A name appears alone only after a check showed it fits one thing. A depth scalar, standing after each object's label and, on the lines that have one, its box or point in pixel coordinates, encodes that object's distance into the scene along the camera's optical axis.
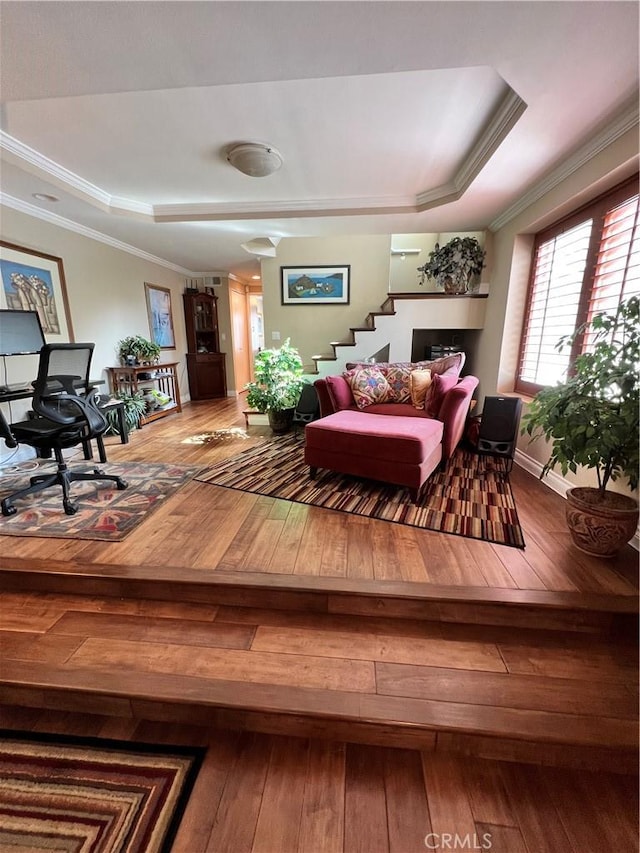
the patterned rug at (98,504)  1.98
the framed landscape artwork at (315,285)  5.05
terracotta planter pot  1.57
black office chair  2.07
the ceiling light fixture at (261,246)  4.46
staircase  3.84
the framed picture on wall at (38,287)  3.05
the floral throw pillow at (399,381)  3.11
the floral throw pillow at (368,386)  3.04
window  2.06
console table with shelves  4.36
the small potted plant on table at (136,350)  4.52
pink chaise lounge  2.20
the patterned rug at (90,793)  0.92
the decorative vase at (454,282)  3.79
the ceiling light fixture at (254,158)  2.39
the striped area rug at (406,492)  2.01
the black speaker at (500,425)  2.88
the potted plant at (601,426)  1.47
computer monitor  2.86
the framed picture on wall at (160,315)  5.16
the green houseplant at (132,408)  4.05
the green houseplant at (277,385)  3.95
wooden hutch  6.22
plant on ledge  3.66
